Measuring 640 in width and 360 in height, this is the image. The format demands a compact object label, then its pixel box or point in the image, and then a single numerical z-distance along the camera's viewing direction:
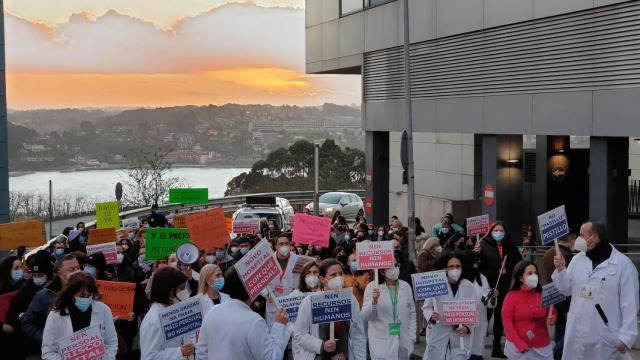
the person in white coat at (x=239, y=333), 6.07
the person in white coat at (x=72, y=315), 8.02
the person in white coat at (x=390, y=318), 9.66
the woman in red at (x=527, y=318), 9.36
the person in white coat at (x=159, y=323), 7.23
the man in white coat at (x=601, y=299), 8.73
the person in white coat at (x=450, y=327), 9.94
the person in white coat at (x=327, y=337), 7.96
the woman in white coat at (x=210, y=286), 8.31
